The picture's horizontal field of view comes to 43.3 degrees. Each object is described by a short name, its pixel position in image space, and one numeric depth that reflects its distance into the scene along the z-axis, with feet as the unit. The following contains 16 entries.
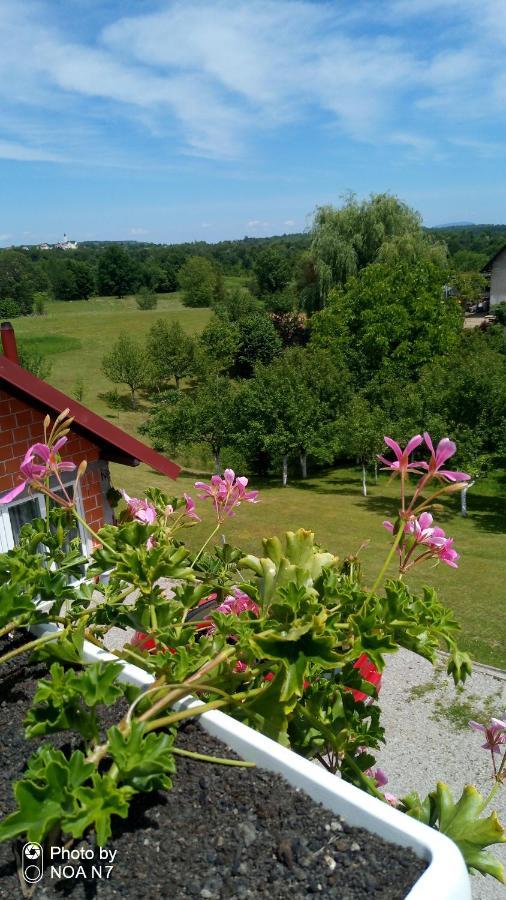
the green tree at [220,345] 130.93
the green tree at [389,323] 95.40
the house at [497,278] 167.73
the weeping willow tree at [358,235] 105.70
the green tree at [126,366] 121.39
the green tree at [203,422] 80.89
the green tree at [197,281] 238.68
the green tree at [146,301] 219.82
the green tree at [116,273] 288.92
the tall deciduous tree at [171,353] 126.41
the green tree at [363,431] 67.31
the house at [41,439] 19.36
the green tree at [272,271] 227.40
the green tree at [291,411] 75.25
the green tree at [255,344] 134.10
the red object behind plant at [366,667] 16.51
